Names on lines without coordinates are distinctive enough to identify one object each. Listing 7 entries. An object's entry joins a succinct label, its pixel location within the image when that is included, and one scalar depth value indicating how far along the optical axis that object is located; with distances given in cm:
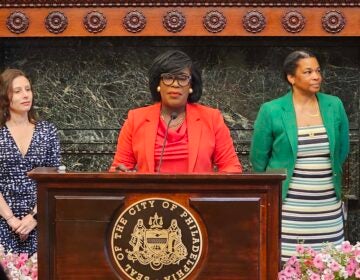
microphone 661
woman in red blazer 674
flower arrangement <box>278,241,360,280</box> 609
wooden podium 575
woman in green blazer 851
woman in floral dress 864
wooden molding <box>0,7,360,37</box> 1076
